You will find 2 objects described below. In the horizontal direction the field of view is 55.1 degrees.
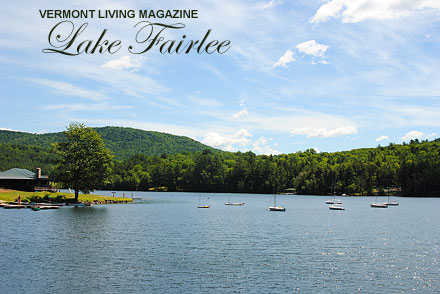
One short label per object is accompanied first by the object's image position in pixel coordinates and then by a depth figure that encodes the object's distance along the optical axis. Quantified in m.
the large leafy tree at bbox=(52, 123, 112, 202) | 105.25
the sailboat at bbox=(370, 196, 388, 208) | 138.50
